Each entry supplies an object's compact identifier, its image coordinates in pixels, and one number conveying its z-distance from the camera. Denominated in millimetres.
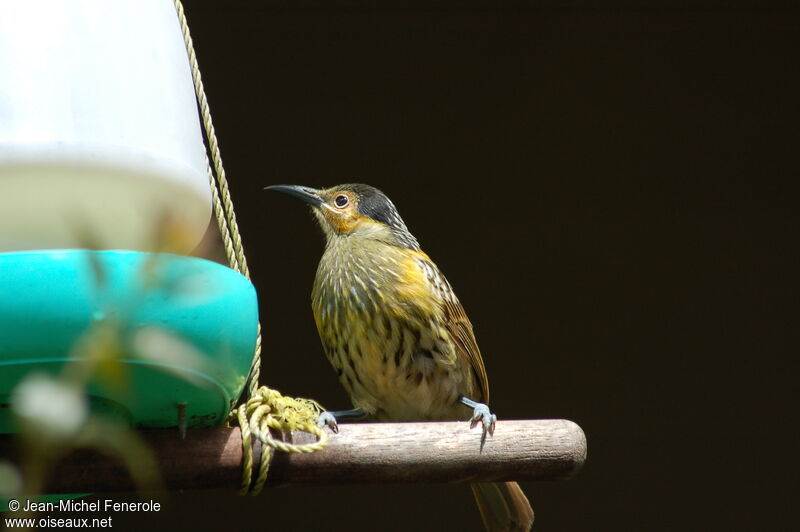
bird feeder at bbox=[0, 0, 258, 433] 4184
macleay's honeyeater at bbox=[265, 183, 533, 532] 7648
